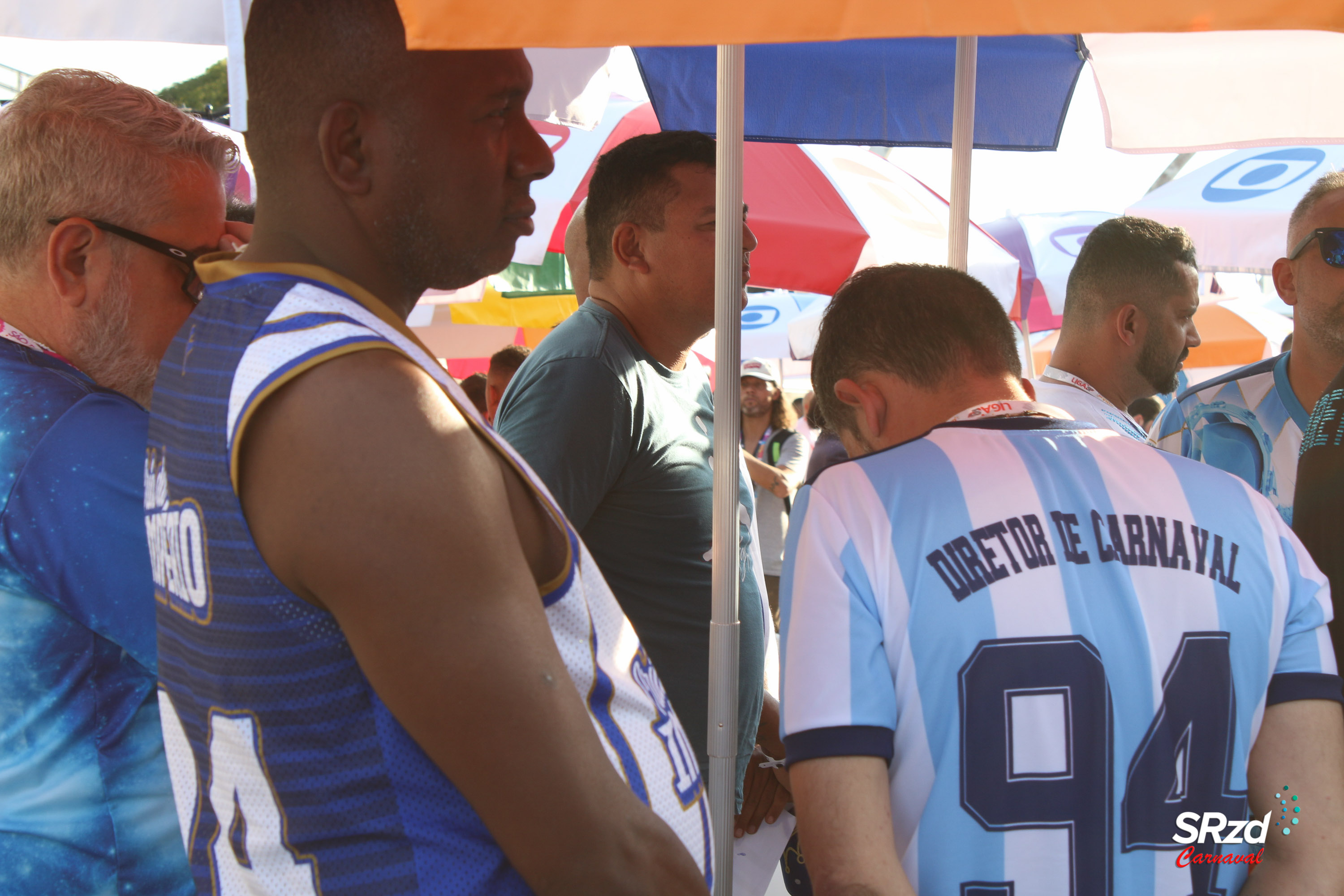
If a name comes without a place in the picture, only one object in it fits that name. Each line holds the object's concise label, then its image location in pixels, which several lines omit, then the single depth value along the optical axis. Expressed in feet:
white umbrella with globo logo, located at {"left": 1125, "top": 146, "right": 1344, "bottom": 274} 20.81
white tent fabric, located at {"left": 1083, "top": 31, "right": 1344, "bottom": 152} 10.74
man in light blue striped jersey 4.45
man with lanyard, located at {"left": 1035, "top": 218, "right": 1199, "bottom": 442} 11.55
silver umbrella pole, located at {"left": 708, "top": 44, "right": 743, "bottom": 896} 6.84
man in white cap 22.50
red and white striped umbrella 16.21
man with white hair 4.16
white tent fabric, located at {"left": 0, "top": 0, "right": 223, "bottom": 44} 4.66
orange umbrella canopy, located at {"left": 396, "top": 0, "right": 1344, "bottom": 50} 2.97
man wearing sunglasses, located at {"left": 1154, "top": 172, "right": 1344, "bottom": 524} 9.70
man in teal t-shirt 7.09
